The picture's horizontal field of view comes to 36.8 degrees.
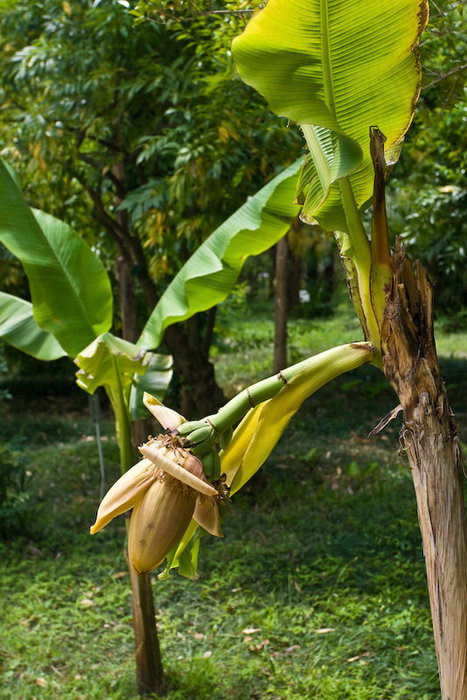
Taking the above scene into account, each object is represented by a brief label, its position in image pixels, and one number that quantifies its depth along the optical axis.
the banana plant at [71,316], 3.14
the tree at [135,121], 4.21
